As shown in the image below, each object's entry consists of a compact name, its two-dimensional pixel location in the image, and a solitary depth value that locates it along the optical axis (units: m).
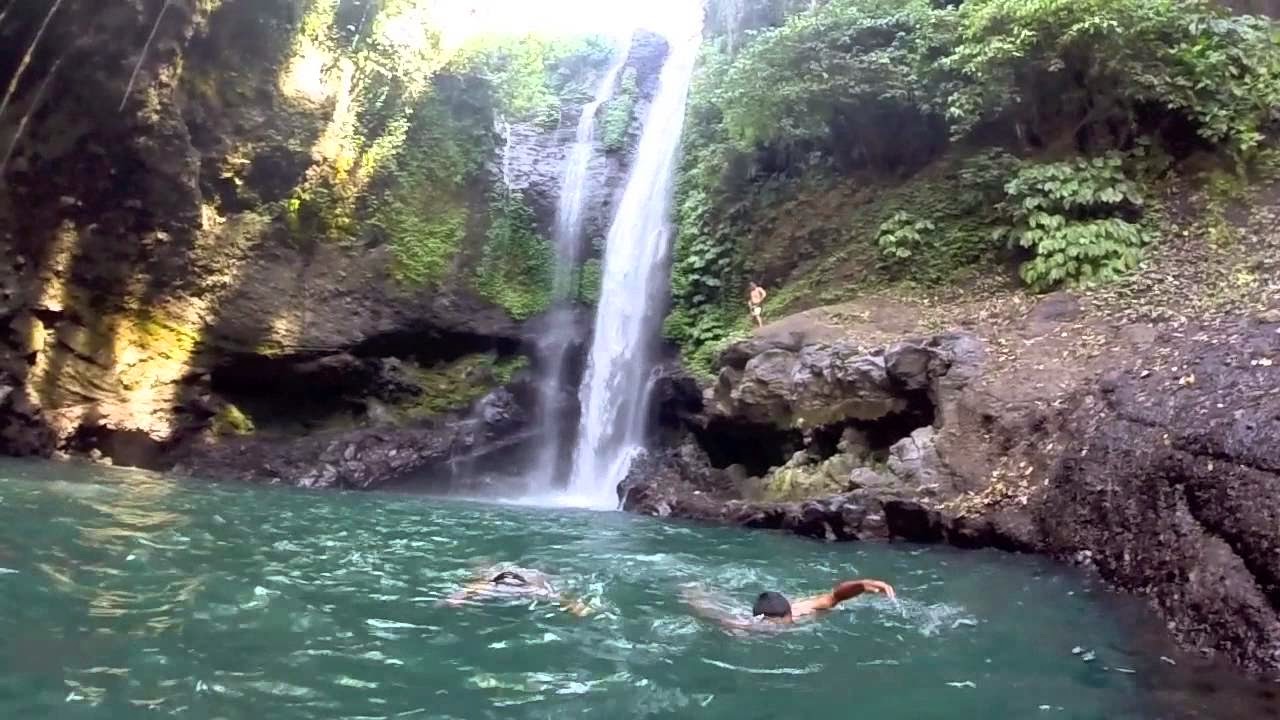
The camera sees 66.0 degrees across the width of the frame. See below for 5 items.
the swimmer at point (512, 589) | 7.12
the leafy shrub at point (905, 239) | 14.27
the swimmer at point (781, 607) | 6.78
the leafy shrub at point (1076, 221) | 12.42
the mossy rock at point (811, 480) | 11.62
